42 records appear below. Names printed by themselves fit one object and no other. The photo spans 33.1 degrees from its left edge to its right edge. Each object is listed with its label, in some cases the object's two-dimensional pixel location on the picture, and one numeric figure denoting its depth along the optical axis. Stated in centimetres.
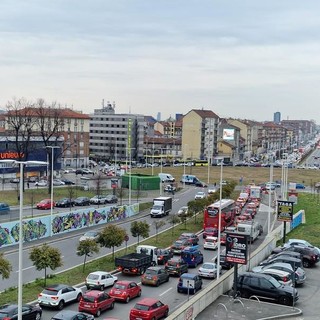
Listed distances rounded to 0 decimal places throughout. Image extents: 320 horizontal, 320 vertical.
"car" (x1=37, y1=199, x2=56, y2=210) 6247
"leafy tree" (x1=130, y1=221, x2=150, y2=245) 4406
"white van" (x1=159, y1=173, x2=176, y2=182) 10245
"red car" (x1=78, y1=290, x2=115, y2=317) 2653
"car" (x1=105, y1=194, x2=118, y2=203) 7212
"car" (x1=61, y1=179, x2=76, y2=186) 8895
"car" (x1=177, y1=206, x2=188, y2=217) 5559
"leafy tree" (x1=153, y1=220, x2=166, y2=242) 5034
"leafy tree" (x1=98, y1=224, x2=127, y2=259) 3875
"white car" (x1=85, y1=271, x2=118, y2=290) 3147
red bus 5278
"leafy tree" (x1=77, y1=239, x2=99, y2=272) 3562
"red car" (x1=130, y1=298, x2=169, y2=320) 2517
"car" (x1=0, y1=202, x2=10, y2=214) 5375
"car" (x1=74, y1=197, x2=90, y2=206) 6812
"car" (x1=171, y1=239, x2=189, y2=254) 4322
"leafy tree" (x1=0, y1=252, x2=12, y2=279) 2817
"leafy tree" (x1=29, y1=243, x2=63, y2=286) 3138
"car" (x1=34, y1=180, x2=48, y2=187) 8445
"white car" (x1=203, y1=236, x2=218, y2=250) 4650
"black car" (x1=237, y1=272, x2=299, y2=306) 2919
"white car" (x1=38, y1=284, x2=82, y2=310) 2731
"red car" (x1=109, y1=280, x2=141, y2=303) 2936
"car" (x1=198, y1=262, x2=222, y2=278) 3603
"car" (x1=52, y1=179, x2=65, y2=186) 8744
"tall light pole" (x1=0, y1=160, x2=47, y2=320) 1961
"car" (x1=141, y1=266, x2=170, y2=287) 3325
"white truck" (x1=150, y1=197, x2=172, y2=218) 6291
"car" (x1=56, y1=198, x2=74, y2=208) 6594
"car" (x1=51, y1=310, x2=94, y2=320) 2333
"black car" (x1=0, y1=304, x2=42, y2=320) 2338
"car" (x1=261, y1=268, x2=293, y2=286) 3197
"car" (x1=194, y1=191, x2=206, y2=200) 7764
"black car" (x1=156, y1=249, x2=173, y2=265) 3975
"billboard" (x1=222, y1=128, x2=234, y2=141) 18375
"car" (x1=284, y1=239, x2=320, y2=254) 4421
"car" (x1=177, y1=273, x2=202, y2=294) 3152
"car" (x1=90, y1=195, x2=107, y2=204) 7056
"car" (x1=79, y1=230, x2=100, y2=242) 4531
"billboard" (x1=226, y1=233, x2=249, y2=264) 2855
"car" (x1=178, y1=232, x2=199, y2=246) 4619
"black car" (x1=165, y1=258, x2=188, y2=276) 3594
